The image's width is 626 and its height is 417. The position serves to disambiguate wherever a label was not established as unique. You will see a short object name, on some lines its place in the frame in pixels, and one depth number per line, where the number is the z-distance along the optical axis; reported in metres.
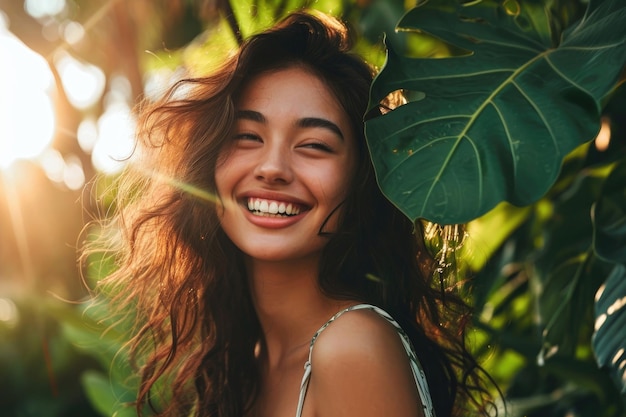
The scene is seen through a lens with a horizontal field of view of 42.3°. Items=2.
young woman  1.36
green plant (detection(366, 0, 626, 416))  1.06
